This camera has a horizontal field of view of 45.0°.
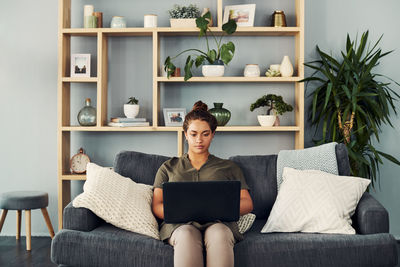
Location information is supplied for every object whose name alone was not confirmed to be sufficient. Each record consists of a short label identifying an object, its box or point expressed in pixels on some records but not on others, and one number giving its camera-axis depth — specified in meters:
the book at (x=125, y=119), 4.03
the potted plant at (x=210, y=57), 3.82
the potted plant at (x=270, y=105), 3.95
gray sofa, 2.47
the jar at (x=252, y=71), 4.03
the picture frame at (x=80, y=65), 4.11
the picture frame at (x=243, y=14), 4.00
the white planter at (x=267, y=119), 4.01
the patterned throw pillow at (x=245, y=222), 2.70
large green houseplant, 3.78
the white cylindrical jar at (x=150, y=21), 4.01
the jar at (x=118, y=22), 4.04
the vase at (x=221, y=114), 3.97
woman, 2.26
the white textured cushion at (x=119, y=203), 2.62
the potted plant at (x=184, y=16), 3.96
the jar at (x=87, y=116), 4.08
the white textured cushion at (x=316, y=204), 2.67
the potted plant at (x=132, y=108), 4.10
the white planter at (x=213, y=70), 3.97
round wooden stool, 3.72
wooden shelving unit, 3.95
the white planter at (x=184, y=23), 3.96
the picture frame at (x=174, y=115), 4.12
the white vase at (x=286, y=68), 4.00
